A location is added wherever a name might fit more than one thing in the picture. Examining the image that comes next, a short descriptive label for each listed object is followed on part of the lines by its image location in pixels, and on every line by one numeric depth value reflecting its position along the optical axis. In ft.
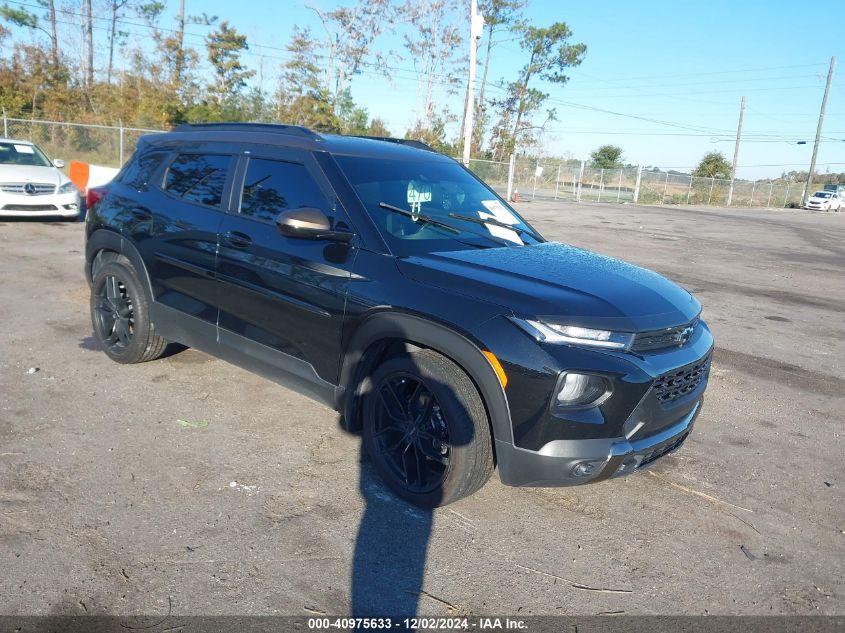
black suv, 10.16
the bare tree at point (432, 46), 151.43
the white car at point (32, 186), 40.63
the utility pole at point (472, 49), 70.59
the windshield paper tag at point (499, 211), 15.33
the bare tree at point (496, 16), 163.22
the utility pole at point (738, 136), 173.10
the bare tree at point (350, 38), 136.15
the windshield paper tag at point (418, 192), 13.85
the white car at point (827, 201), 168.45
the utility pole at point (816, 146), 189.23
